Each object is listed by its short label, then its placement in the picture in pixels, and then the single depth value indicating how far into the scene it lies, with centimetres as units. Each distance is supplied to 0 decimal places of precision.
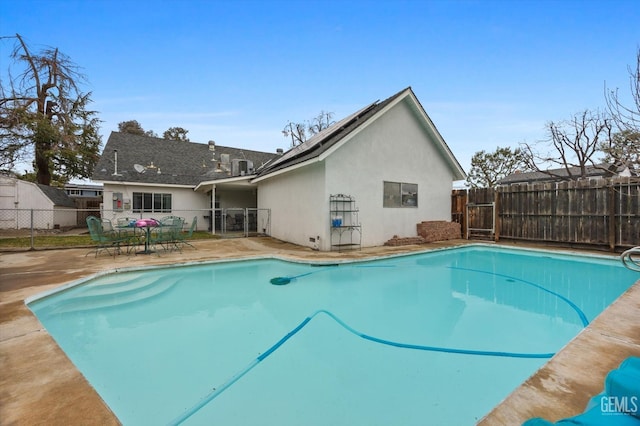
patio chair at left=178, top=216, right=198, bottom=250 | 910
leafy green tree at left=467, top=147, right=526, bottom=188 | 2927
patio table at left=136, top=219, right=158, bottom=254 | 807
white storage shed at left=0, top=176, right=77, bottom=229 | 1547
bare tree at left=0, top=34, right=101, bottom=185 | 1702
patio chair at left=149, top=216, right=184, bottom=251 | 872
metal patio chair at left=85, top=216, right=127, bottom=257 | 784
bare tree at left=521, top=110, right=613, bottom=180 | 1798
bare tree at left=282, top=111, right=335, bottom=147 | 2772
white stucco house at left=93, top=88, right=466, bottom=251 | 979
